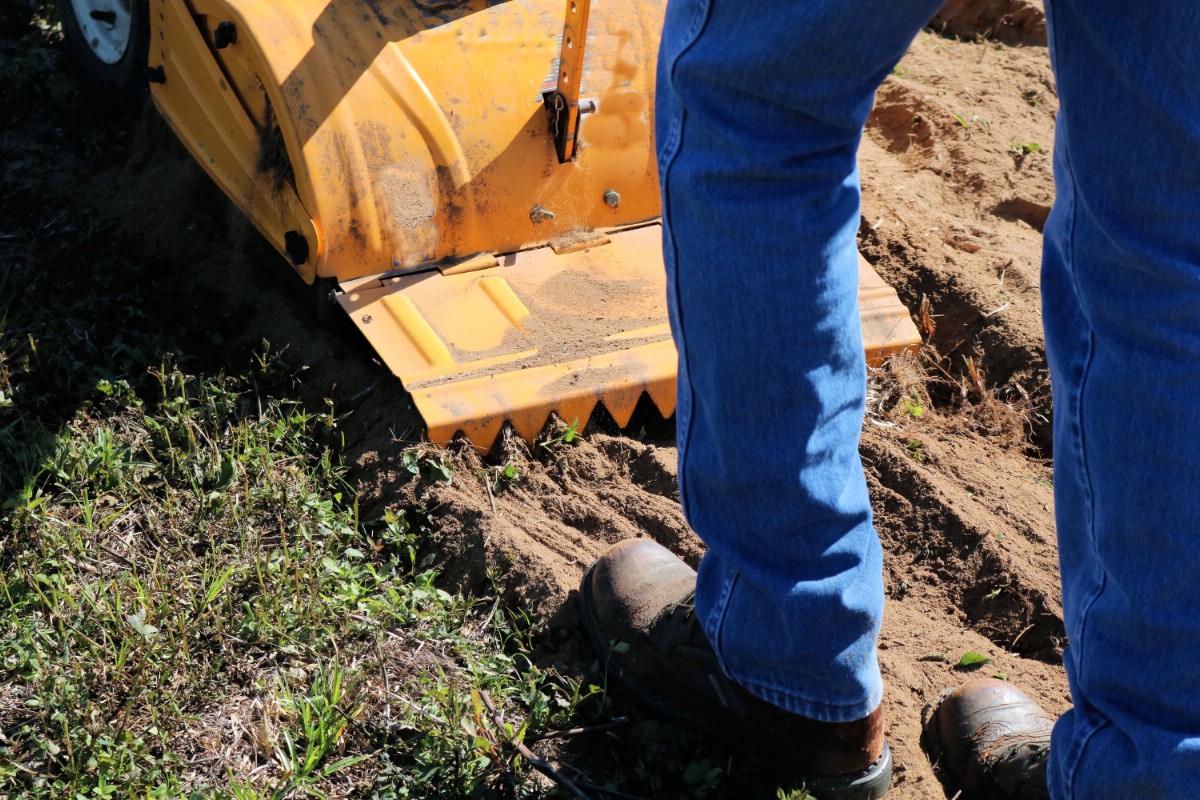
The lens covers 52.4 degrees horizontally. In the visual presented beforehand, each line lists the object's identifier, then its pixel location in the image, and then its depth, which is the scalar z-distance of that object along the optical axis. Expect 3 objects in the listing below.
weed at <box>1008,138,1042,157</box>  3.55
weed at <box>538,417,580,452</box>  2.39
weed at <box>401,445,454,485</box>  2.25
